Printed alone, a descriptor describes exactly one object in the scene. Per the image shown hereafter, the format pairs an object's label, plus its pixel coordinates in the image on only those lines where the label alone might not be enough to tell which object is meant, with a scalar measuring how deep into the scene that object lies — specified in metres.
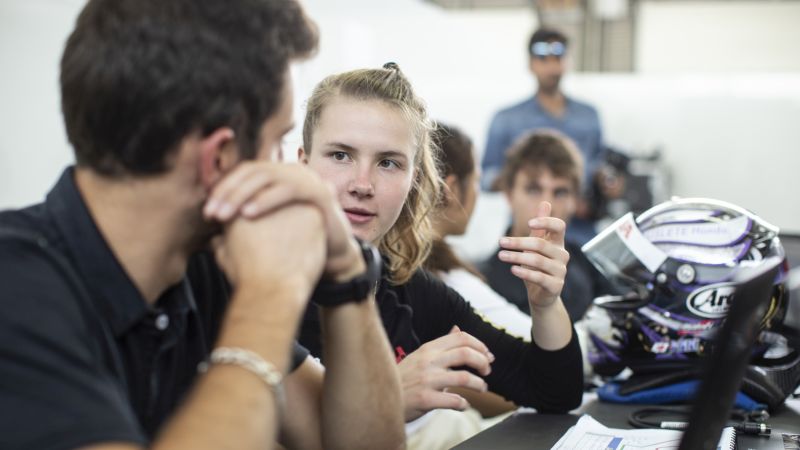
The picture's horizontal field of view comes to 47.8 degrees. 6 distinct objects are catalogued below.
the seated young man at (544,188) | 3.01
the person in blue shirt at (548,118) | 4.55
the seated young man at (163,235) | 0.85
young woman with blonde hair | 1.58
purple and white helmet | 1.75
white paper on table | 1.40
